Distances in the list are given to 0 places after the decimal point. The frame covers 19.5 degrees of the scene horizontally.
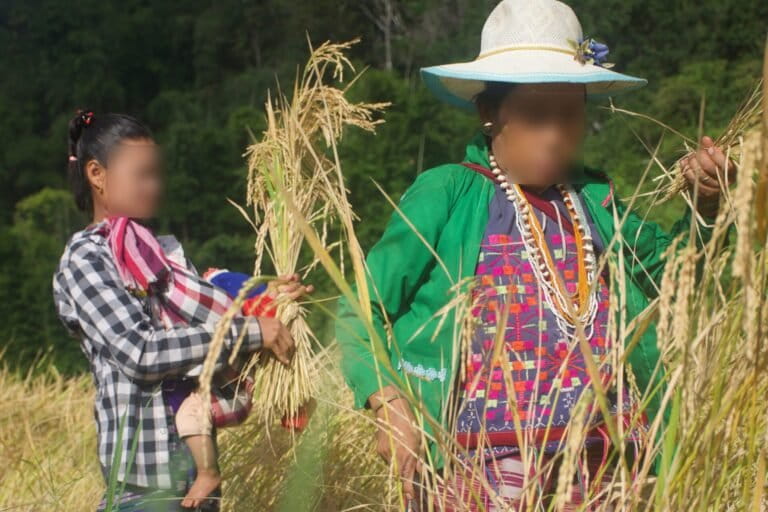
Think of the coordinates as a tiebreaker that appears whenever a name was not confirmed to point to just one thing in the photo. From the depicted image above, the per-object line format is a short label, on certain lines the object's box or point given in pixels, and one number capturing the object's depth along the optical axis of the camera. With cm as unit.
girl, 376
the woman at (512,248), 358
